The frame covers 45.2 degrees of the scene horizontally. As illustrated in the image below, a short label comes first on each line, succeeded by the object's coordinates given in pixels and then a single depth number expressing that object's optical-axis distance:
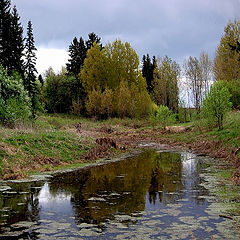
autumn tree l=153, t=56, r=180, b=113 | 53.03
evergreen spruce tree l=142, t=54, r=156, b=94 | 66.06
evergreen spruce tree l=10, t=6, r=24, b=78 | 34.31
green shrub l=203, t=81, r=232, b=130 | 24.88
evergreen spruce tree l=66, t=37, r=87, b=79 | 56.38
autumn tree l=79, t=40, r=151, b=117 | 49.84
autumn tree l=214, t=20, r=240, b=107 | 39.94
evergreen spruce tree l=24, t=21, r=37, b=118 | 37.50
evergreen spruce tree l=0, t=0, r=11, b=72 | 33.62
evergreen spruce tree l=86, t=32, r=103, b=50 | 57.65
